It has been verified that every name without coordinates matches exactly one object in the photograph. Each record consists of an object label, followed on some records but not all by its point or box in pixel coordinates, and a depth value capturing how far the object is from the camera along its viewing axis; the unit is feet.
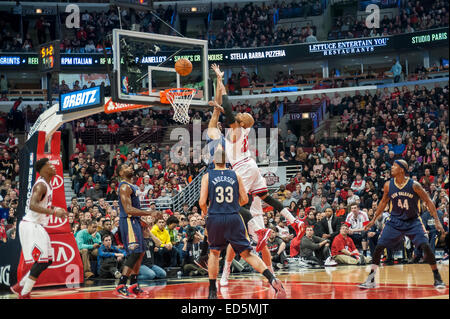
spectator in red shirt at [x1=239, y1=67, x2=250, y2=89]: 100.68
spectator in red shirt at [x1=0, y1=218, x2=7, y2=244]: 38.02
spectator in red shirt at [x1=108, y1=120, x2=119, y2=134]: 77.97
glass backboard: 39.34
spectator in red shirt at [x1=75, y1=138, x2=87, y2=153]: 76.48
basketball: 39.58
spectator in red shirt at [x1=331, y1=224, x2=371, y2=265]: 46.34
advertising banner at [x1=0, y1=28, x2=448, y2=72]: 96.17
